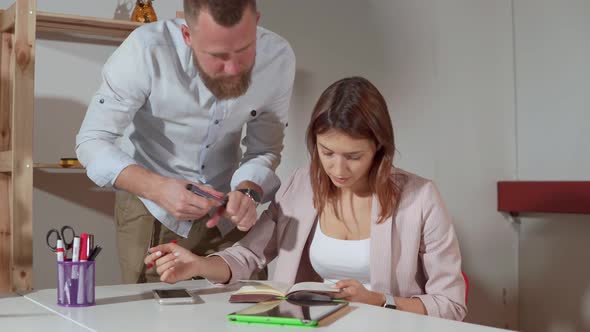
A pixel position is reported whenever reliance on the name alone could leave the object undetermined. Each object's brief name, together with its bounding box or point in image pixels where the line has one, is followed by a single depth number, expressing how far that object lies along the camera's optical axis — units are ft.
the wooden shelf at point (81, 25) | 8.49
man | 5.87
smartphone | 5.07
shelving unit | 7.99
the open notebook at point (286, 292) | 5.09
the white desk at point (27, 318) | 4.39
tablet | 4.38
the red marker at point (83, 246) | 5.14
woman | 5.96
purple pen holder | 5.09
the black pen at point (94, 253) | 5.18
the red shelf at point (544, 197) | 11.03
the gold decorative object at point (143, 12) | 9.17
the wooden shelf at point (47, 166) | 8.34
